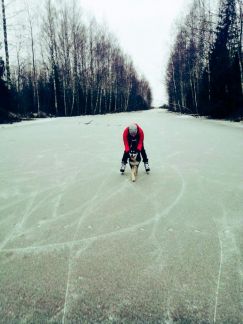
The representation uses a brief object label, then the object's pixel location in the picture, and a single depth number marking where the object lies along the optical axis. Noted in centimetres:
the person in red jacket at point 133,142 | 714
